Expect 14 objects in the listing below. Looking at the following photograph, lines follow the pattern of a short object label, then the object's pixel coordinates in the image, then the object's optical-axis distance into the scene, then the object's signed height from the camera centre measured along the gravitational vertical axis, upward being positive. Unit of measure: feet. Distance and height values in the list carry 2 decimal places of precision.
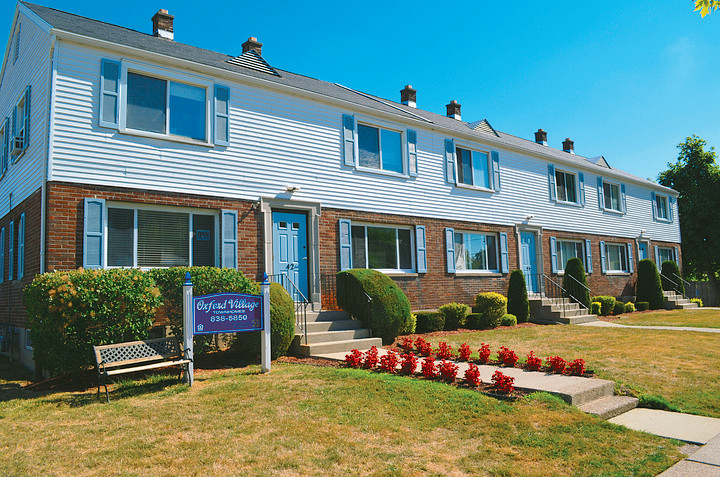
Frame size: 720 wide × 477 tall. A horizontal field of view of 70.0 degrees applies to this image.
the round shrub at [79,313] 23.57 -0.84
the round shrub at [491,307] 47.93 -2.18
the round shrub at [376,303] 36.32 -1.14
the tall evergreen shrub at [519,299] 52.75 -1.67
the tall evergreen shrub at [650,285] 73.56 -0.85
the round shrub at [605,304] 63.72 -2.93
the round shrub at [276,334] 29.43 -2.54
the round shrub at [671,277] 81.56 +0.23
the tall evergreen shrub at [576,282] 60.44 -0.12
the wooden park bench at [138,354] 22.67 -2.84
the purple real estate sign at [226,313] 24.91 -1.10
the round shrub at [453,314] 45.50 -2.59
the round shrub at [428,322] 43.73 -3.09
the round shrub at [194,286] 28.07 +0.31
